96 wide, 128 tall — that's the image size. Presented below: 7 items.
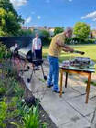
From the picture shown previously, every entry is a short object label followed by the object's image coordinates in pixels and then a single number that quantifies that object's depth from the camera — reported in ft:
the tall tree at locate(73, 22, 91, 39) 98.25
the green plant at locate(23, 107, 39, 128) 4.24
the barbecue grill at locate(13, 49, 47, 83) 10.14
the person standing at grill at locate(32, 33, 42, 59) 12.99
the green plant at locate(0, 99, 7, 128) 4.52
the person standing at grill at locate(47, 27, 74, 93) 7.66
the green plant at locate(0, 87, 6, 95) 7.08
